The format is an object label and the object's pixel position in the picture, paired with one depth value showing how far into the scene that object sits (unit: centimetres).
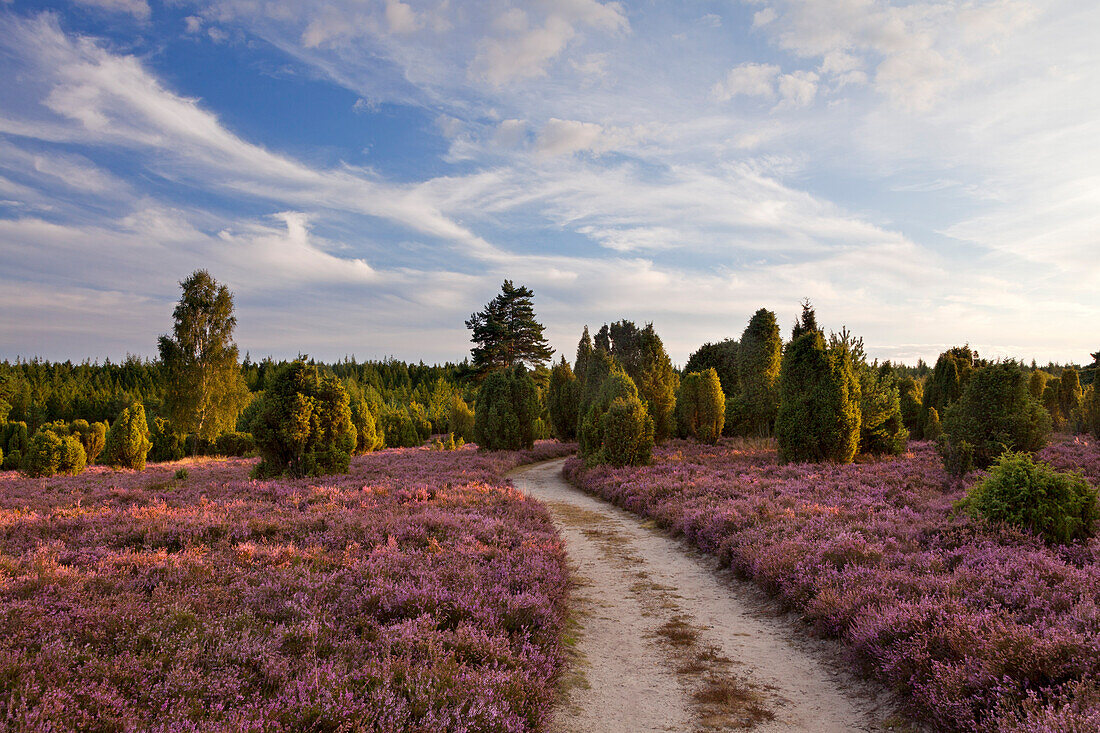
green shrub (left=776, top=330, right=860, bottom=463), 1989
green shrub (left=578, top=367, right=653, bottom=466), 2112
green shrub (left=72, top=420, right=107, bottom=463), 3198
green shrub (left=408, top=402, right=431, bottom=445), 5953
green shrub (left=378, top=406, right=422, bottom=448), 5160
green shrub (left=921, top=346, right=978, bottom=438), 3825
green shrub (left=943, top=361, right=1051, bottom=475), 1717
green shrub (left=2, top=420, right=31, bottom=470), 3345
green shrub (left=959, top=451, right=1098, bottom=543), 820
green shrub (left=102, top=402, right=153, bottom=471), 2830
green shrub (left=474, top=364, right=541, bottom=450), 3178
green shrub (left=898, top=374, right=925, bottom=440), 3800
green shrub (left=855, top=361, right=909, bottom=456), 2222
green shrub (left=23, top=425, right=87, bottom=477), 2250
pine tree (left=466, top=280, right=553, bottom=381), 4906
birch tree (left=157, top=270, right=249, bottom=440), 3978
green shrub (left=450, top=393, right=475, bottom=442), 5012
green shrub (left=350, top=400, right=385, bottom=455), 3562
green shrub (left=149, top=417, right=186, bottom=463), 4041
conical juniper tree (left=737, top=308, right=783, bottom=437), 3453
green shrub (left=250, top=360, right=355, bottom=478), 1733
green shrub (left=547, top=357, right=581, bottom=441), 4019
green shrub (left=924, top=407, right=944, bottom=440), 3292
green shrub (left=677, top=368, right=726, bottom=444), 3431
